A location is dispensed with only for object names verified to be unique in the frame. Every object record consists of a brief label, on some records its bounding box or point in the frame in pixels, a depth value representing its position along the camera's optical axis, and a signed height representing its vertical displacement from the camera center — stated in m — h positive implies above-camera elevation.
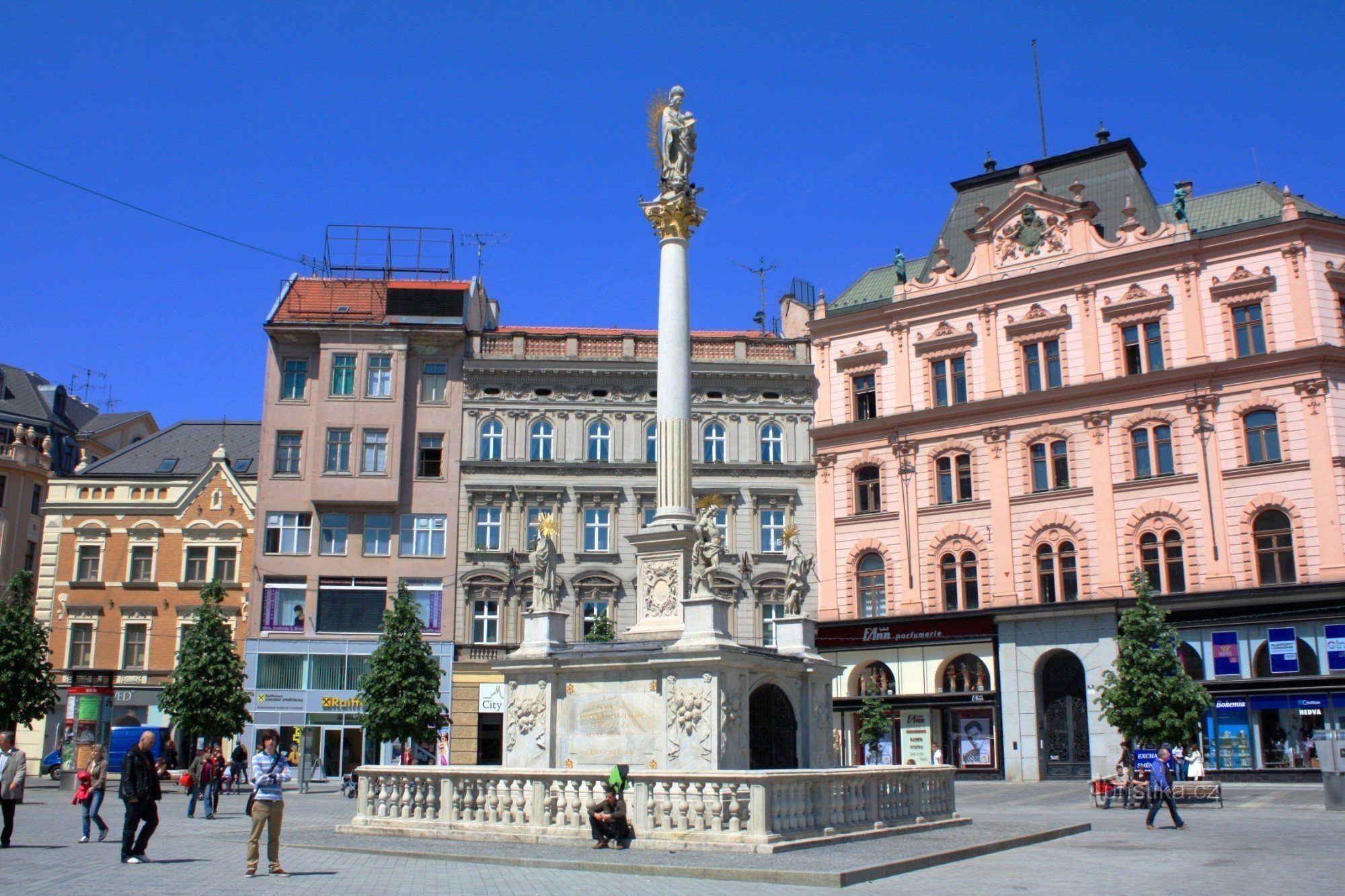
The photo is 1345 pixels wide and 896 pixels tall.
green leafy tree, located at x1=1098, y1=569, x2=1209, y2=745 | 31.88 +1.08
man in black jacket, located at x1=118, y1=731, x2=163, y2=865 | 14.97 -0.76
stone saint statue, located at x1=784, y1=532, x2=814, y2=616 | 23.02 +2.79
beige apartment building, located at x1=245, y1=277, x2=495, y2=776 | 46.53 +8.71
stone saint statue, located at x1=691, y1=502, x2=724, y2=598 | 21.47 +3.10
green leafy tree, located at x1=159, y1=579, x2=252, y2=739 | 38.91 +1.54
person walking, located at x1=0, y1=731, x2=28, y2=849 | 16.33 -0.56
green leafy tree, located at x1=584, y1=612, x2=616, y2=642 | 41.09 +3.38
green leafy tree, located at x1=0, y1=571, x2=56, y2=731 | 39.25 +2.12
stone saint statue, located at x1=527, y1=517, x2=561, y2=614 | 22.95 +2.95
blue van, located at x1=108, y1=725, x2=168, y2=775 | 43.88 -0.28
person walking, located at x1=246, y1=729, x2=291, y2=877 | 13.97 -0.74
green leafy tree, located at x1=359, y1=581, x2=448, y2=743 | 38.72 +1.45
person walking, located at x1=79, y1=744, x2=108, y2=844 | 18.12 -0.75
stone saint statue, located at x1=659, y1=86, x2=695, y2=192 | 24.97 +11.62
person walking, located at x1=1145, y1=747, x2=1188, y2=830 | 21.91 -1.00
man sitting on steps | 15.72 -1.08
